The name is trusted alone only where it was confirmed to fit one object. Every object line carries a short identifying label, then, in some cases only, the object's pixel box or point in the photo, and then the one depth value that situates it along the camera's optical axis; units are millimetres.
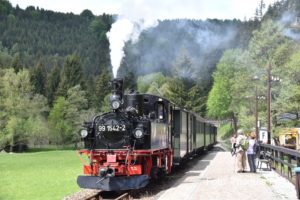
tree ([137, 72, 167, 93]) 112475
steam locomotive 14117
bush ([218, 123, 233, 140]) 91938
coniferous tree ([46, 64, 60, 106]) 93625
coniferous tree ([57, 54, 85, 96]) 90812
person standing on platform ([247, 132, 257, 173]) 20547
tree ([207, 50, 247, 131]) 84062
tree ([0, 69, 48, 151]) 61969
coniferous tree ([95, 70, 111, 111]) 91775
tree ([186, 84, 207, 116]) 83125
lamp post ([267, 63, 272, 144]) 31291
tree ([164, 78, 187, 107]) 81625
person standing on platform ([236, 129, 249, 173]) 19812
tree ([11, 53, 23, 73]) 89875
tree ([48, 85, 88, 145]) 73188
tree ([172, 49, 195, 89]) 92394
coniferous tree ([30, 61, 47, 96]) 93938
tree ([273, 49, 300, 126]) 33812
